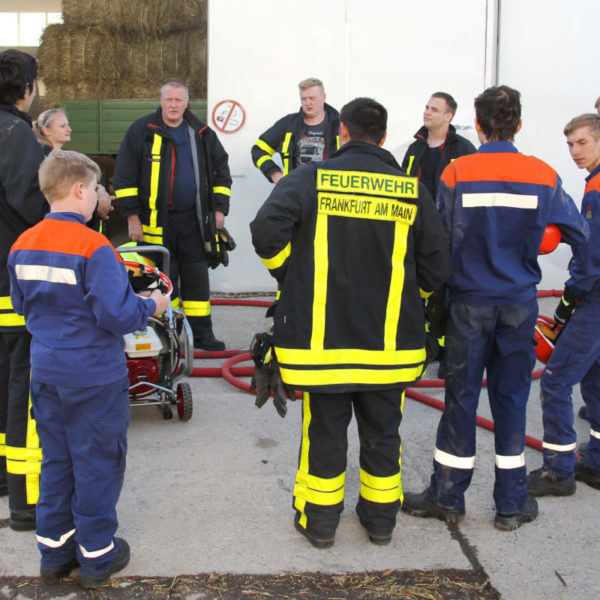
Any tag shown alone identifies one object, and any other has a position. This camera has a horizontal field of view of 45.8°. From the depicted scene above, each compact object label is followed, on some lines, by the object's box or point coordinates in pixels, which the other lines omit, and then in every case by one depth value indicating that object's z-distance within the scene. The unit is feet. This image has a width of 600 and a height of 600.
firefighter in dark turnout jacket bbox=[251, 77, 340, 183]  20.42
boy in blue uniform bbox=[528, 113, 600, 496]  11.39
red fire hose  13.99
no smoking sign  24.79
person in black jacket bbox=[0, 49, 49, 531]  9.87
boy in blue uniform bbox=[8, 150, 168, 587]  8.28
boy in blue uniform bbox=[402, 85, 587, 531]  9.96
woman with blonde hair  15.05
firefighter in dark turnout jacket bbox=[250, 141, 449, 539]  9.22
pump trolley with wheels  13.26
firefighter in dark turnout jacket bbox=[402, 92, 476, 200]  18.08
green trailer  33.81
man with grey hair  18.24
